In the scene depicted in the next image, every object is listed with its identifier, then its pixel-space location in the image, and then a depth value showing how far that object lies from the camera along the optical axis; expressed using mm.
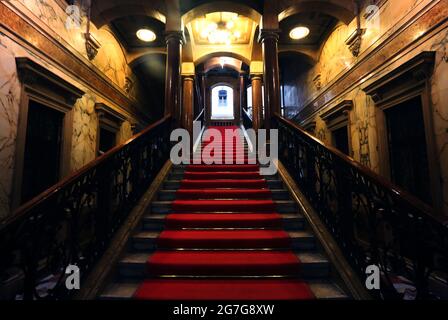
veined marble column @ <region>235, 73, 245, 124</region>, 13539
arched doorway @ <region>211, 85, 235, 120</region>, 20016
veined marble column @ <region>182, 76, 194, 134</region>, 9055
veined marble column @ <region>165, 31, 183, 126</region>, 5371
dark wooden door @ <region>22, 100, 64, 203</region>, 3812
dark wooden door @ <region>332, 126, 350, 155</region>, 6180
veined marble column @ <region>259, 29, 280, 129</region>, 5344
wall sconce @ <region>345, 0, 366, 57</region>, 5117
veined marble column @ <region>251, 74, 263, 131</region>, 9278
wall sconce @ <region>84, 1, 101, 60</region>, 5184
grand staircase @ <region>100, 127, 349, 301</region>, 2172
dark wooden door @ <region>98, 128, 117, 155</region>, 6366
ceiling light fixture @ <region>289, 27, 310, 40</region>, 6922
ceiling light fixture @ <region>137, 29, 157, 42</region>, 6996
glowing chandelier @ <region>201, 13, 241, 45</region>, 7375
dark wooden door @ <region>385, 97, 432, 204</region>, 3764
